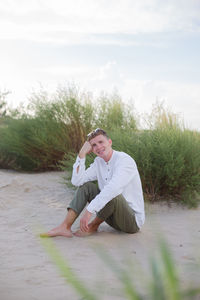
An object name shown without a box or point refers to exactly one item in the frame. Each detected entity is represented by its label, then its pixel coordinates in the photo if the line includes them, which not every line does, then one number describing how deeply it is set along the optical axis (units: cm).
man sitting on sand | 402
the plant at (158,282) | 83
